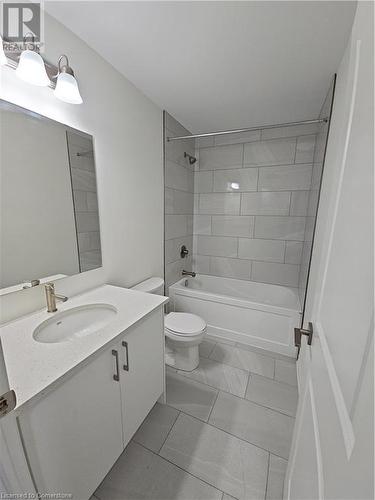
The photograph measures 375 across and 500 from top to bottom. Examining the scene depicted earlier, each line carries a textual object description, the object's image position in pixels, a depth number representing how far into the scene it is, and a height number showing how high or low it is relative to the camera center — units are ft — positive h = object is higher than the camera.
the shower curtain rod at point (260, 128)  5.54 +2.54
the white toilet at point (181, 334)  5.87 -3.38
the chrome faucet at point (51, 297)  3.79 -1.59
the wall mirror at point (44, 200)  3.36 +0.18
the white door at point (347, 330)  1.22 -0.89
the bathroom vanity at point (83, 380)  2.38 -2.36
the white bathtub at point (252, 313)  6.88 -3.55
